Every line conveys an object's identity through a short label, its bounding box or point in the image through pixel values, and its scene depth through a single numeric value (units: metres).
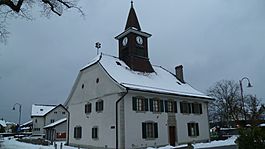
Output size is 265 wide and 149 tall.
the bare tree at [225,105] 44.45
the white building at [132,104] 22.05
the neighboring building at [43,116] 64.31
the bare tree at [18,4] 11.84
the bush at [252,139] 10.80
